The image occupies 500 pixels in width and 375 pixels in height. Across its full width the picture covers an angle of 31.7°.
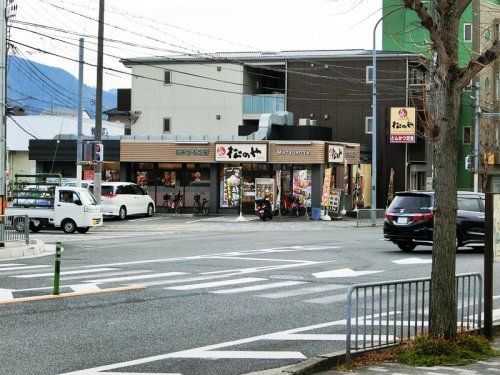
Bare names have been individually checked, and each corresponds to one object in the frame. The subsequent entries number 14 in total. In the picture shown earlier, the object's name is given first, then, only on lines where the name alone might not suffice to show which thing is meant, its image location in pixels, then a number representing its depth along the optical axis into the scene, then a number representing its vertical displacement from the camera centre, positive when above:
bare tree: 9.71 +0.35
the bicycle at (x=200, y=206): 50.28 -1.56
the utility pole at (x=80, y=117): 40.50 +2.83
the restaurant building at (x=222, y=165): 48.62 +0.77
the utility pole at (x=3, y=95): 24.92 +2.30
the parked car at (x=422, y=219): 25.48 -1.12
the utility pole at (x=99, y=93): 39.34 +3.73
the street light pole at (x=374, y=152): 43.25 +1.45
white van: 44.91 -1.15
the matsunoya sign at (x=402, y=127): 51.81 +3.19
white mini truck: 35.66 -1.41
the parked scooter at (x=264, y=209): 46.12 -1.56
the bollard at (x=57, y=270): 15.23 -1.61
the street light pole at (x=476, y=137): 51.46 +2.64
